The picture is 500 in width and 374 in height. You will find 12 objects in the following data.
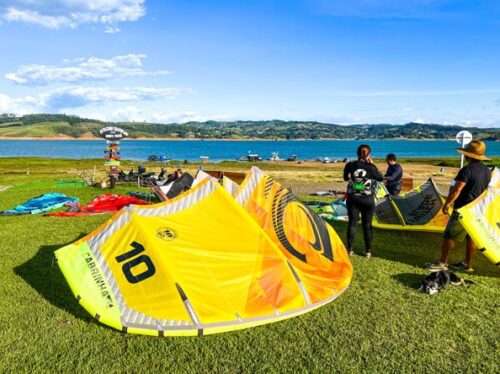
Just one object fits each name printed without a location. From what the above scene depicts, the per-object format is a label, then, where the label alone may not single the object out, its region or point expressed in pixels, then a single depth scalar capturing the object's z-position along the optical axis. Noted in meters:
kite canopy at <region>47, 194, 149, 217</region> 13.47
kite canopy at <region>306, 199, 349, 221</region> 13.07
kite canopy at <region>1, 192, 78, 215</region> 14.14
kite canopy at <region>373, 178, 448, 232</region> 10.88
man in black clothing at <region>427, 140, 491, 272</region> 7.64
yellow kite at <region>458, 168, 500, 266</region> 7.46
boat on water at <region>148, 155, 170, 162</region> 69.12
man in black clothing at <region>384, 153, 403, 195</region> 11.67
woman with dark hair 8.30
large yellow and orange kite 5.52
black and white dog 6.86
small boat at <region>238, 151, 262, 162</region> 77.36
